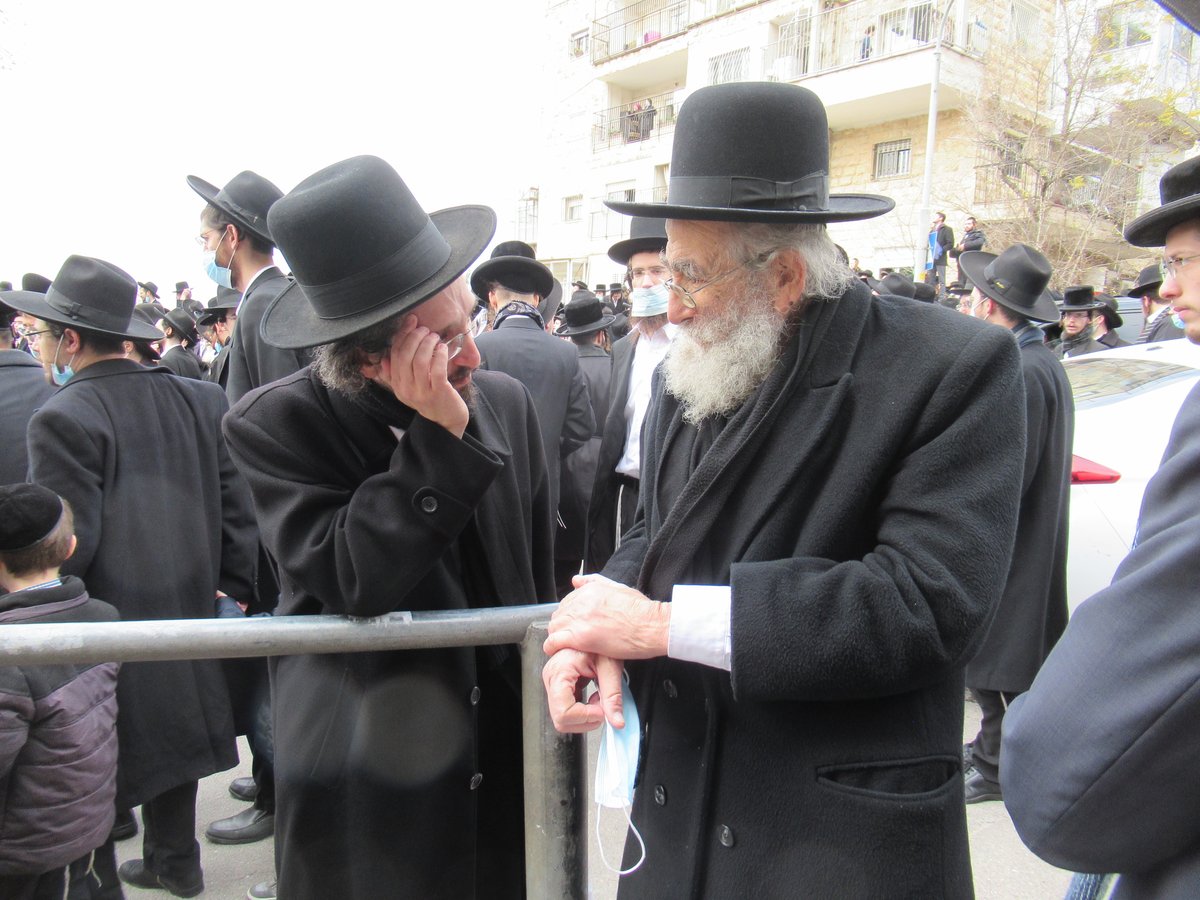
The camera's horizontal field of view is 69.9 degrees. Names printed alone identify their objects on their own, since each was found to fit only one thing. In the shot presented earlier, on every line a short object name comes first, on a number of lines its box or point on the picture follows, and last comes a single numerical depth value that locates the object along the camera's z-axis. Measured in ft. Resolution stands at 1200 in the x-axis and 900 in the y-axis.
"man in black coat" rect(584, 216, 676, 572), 14.02
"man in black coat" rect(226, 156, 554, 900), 5.77
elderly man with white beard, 4.17
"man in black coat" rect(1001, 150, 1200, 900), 3.18
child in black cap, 7.91
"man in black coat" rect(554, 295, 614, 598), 15.21
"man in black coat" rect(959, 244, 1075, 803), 11.42
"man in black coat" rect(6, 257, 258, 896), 9.54
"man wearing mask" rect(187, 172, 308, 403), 11.53
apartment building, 60.59
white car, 12.64
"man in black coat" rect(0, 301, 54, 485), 13.08
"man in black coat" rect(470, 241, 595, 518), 14.74
